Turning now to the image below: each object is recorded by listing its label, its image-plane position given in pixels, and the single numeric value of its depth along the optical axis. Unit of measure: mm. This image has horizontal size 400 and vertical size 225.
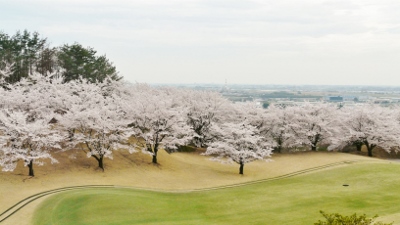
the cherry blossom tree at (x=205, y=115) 58375
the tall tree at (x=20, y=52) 55325
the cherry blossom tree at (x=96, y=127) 37469
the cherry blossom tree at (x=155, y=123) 42656
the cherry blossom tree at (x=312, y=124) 52125
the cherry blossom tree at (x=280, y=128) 53825
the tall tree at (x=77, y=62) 61688
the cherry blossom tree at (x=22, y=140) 32562
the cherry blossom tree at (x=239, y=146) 40188
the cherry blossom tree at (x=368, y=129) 51250
